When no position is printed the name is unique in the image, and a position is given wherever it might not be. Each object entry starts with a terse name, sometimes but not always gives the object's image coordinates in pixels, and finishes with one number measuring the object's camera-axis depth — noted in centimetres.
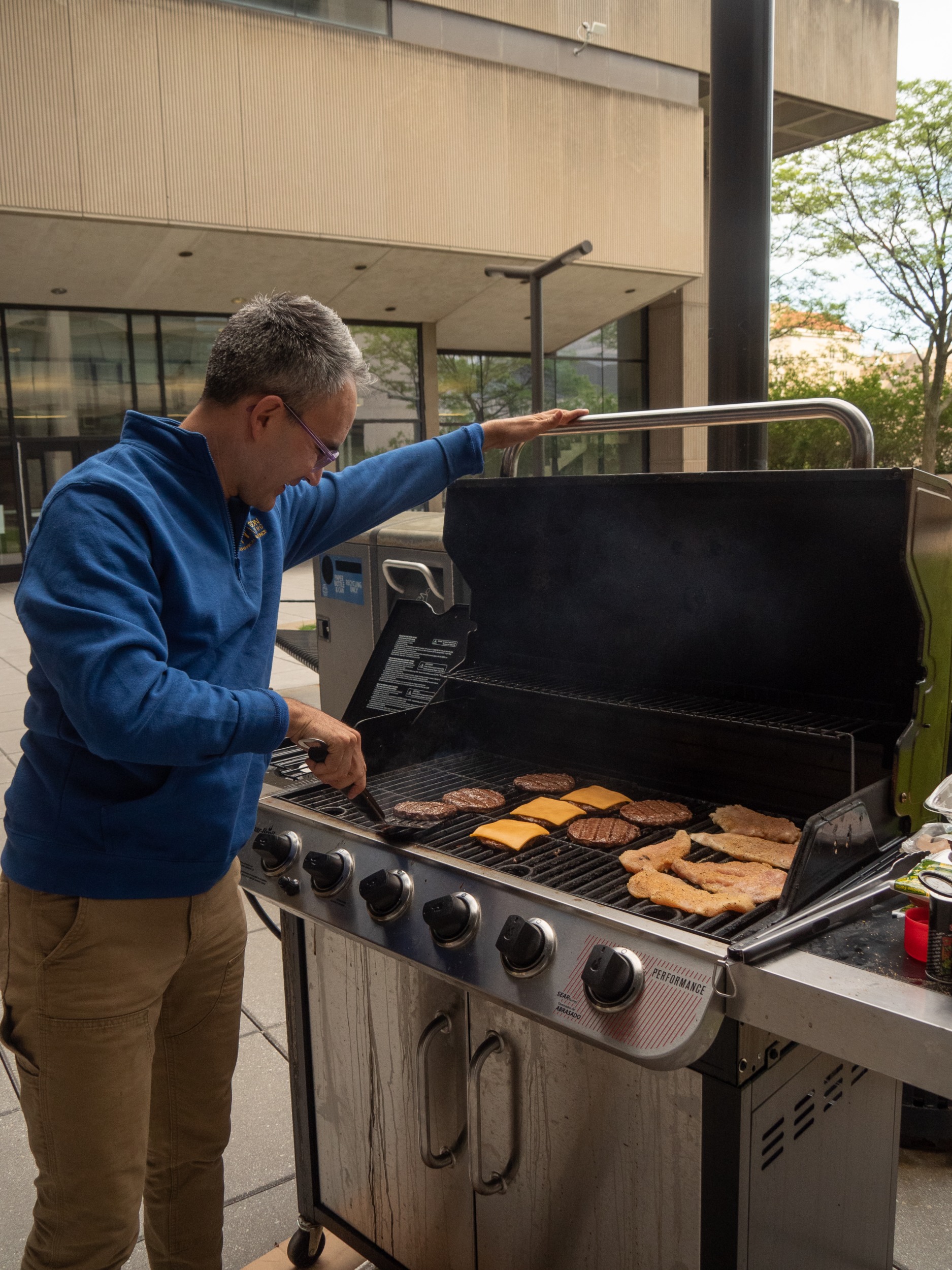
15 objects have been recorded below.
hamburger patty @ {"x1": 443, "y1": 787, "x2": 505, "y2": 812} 206
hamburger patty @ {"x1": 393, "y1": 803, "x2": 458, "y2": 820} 200
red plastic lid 131
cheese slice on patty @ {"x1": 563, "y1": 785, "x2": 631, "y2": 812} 206
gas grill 149
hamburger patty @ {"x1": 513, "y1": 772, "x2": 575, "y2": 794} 216
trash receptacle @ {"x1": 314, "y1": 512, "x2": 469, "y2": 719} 420
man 154
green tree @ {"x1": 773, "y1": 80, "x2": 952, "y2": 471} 2086
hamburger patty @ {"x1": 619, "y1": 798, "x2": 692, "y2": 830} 196
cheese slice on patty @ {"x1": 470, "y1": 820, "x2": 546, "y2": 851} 185
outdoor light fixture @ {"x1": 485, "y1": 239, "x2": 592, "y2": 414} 670
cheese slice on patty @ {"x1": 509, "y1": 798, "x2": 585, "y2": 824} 196
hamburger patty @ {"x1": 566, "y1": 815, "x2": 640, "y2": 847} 187
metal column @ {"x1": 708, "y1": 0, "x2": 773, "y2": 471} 307
